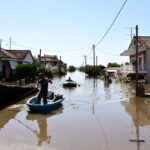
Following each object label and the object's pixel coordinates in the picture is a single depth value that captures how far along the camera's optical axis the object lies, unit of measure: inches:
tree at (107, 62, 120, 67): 3412.9
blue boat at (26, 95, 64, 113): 565.0
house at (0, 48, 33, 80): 1384.1
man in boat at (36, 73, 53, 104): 595.8
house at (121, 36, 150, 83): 1280.8
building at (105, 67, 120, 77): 2157.0
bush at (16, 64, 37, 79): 1310.3
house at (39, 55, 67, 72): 4033.0
